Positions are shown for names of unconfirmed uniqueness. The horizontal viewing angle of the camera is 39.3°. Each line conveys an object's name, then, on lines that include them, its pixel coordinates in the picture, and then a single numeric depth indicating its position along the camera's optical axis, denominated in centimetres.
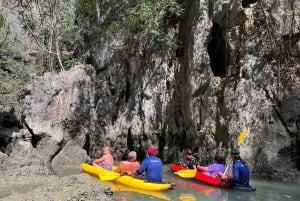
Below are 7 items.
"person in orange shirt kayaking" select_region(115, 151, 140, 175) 1138
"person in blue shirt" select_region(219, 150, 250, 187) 1077
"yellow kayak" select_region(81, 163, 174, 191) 1026
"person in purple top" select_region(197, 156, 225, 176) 1170
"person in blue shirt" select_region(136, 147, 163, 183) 1053
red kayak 1125
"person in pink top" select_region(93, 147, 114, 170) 1258
